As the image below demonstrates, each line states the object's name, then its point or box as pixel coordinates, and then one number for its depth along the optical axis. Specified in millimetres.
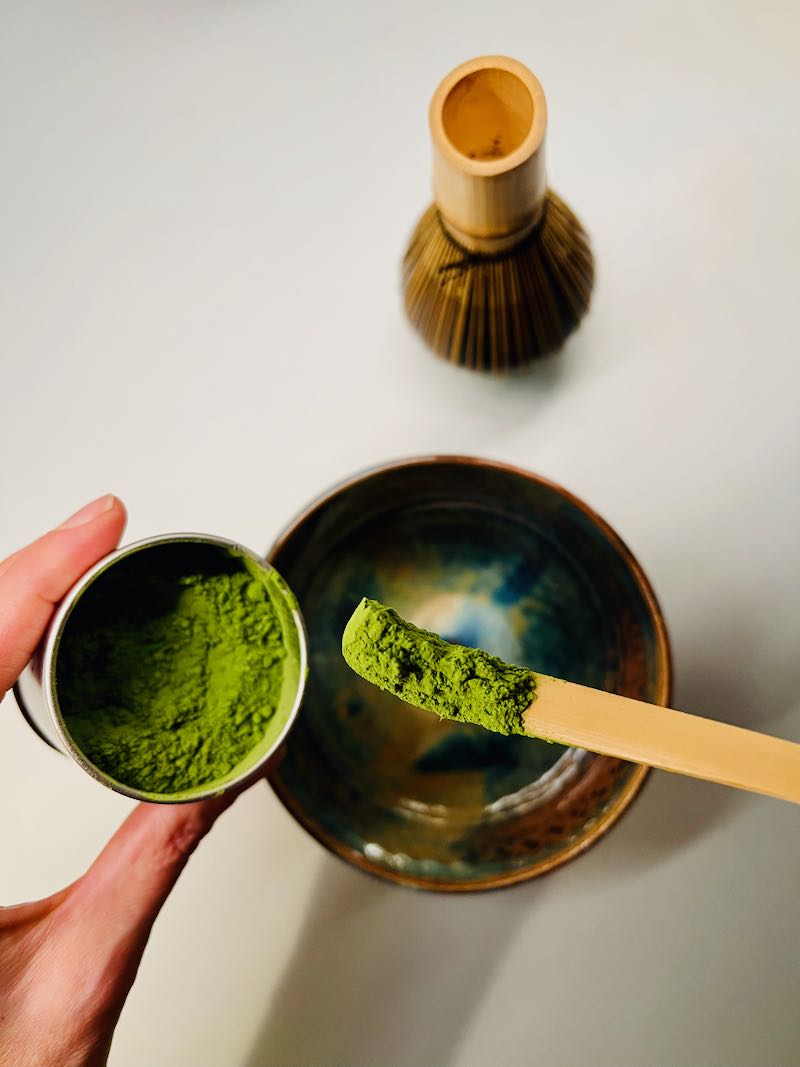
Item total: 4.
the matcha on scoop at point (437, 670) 165
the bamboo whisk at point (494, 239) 183
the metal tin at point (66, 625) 174
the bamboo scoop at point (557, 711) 163
